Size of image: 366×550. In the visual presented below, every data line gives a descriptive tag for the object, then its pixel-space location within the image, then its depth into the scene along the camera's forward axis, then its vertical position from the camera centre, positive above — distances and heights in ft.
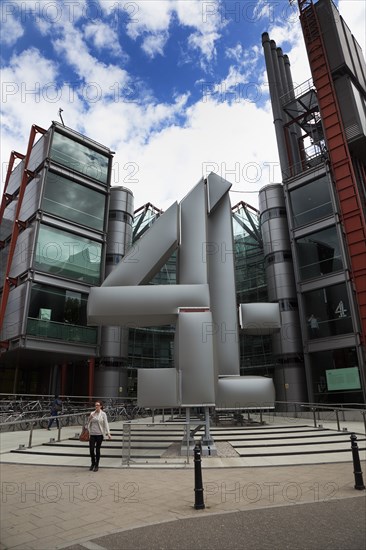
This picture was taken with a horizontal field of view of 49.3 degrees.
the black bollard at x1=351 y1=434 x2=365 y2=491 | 21.33 -3.03
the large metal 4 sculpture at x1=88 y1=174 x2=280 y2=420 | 34.35 +9.72
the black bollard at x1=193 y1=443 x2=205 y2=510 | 18.29 -3.14
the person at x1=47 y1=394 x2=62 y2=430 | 57.11 +1.61
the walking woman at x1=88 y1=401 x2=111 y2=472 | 28.53 -0.90
